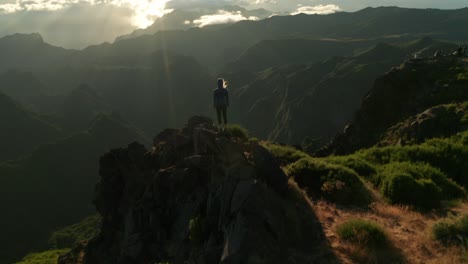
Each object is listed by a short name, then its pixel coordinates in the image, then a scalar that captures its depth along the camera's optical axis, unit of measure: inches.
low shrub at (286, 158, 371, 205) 695.1
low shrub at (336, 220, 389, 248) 493.0
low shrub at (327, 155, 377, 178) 906.7
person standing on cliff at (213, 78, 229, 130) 930.7
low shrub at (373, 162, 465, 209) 690.8
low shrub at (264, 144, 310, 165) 998.2
